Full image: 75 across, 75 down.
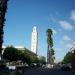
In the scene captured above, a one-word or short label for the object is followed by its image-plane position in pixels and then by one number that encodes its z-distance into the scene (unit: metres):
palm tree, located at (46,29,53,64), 49.63
